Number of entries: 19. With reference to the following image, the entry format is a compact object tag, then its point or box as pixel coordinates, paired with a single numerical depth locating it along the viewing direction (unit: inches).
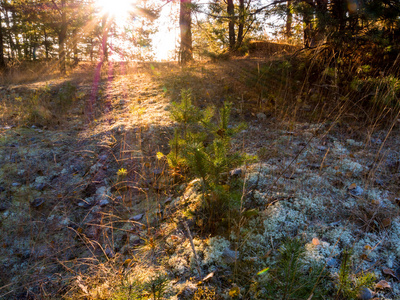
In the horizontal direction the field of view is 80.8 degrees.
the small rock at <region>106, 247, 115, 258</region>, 83.5
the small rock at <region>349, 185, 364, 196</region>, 88.0
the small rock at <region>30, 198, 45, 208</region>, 113.0
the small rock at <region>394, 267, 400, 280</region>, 58.8
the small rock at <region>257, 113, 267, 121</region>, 172.2
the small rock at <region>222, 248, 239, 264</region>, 69.0
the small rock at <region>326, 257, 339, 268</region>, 62.3
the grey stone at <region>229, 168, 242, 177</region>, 100.7
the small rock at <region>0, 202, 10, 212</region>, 111.6
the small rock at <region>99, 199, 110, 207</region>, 111.9
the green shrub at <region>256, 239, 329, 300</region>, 47.6
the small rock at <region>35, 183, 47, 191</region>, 123.5
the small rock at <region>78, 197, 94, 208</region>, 113.9
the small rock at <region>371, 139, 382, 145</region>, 128.9
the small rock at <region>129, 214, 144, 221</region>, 99.7
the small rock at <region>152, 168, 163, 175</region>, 122.1
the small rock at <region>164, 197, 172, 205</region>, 103.0
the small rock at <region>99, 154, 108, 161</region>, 141.5
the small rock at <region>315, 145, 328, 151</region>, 125.4
